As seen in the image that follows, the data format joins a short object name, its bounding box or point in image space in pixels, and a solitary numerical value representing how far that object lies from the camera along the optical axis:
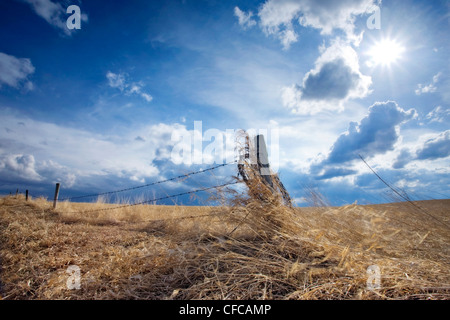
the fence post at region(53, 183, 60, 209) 10.13
